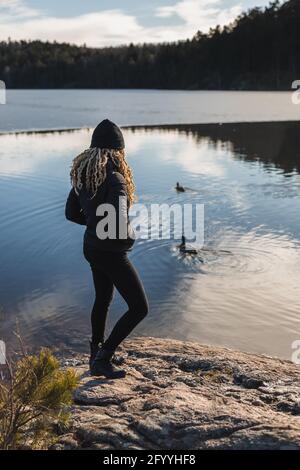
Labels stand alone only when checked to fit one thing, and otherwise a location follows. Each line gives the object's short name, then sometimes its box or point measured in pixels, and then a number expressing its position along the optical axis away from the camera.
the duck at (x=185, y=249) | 11.44
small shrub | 3.79
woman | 4.83
